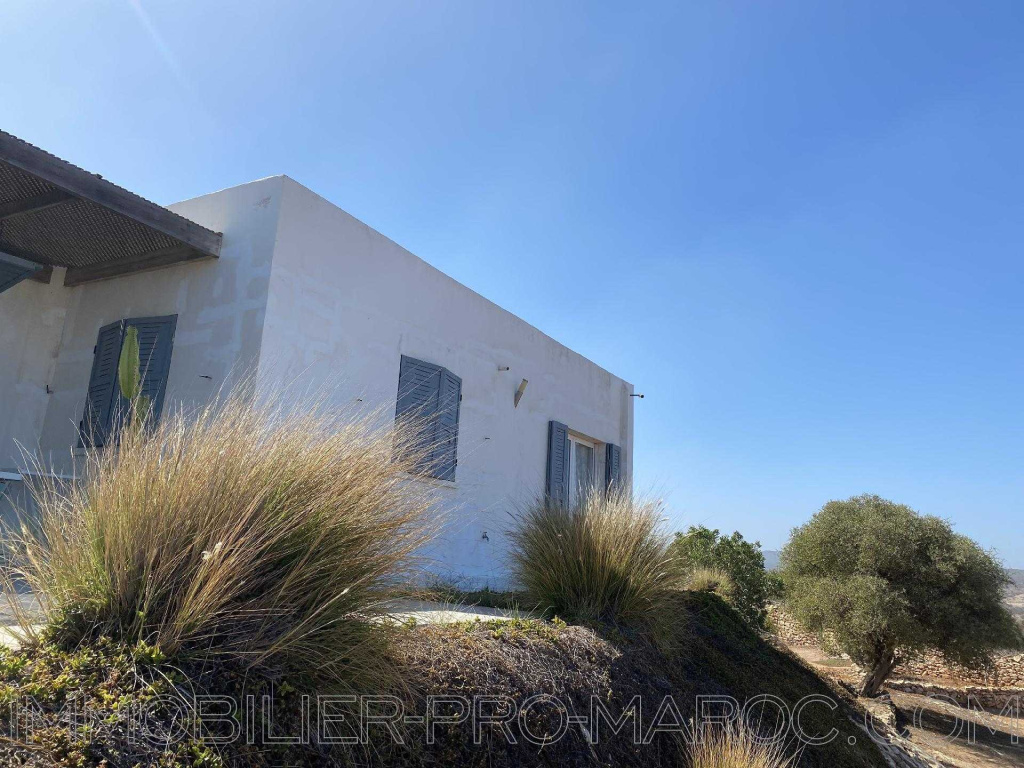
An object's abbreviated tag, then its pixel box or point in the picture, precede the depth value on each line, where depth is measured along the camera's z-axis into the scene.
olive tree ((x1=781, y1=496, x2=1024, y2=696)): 11.60
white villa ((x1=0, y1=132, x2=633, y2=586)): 5.18
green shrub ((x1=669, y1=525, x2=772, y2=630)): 10.70
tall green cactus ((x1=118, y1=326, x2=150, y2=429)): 4.91
